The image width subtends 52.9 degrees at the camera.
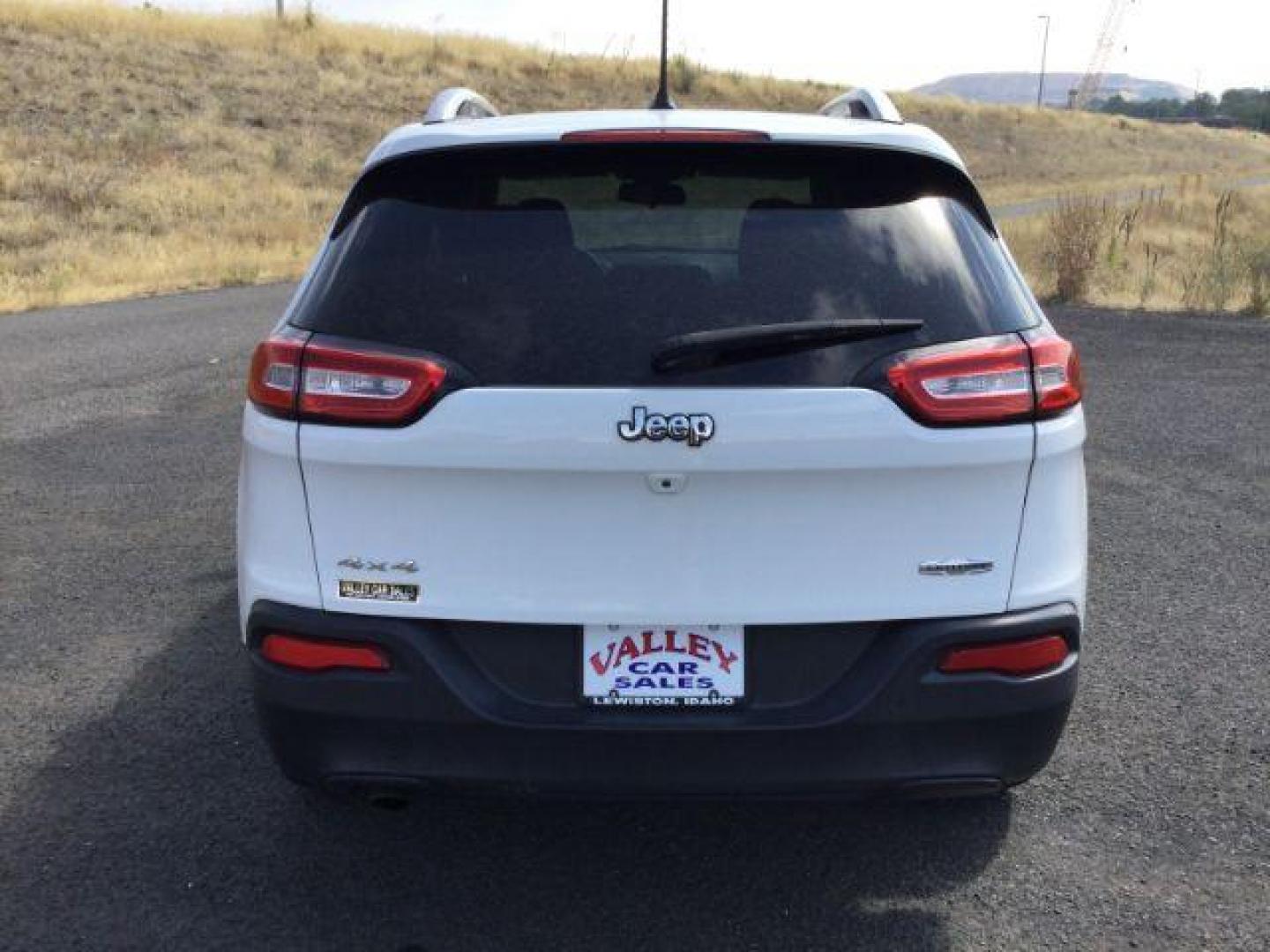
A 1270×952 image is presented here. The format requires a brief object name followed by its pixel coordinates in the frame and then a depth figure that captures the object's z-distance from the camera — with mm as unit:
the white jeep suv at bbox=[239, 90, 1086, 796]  2496
